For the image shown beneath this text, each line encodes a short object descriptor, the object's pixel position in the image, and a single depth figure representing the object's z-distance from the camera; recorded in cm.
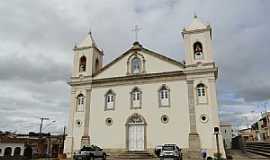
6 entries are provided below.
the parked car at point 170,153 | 1360
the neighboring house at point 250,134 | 4987
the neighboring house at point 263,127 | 4215
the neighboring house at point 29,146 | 3118
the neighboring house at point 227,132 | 2942
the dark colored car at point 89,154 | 1429
